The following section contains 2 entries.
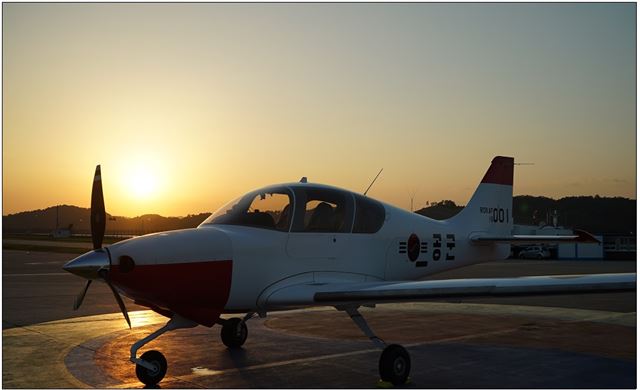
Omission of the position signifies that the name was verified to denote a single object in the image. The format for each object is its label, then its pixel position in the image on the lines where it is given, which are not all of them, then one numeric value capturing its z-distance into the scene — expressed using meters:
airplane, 7.49
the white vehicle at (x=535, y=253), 47.39
